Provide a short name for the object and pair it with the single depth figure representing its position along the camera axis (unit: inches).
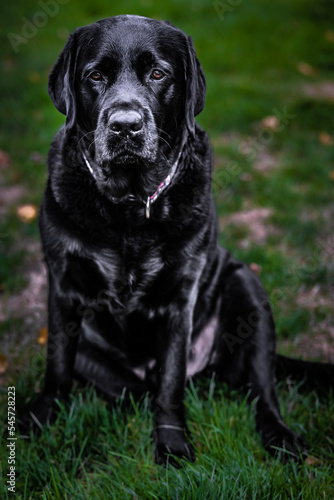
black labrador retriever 80.0
